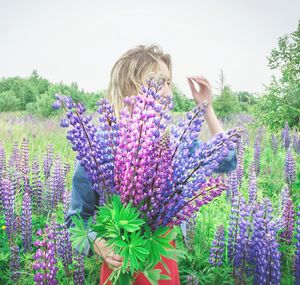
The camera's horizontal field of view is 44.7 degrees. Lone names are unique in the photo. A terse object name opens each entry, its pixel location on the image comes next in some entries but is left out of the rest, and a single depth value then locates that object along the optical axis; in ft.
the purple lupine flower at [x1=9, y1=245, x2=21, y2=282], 8.80
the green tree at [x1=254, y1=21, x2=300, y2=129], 30.33
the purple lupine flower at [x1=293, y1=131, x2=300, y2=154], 22.23
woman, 5.66
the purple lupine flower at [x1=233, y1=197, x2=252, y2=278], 7.04
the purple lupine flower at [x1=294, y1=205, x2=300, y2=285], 6.89
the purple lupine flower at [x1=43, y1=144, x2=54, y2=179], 13.78
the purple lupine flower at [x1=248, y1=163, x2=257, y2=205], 9.53
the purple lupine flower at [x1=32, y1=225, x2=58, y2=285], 5.91
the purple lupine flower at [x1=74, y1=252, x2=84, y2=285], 8.00
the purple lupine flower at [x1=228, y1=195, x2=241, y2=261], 7.40
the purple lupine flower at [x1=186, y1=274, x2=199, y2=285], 7.18
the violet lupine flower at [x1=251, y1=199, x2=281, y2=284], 6.30
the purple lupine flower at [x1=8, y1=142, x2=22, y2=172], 13.65
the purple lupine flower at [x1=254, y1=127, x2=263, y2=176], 17.86
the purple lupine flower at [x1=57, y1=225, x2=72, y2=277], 8.13
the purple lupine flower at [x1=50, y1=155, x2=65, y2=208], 11.79
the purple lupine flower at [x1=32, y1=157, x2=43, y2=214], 11.82
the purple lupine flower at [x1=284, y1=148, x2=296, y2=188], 15.17
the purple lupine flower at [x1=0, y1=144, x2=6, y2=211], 12.69
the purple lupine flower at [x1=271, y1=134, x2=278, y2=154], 23.06
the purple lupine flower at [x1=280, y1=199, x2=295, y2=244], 9.46
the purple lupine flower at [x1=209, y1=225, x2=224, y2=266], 7.98
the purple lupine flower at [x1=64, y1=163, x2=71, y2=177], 14.17
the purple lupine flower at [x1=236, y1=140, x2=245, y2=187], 14.63
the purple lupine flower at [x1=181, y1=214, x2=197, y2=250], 9.77
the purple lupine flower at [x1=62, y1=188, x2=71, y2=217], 8.79
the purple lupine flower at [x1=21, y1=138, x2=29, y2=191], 11.90
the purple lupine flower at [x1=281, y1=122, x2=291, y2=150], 23.15
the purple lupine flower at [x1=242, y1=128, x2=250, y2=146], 23.58
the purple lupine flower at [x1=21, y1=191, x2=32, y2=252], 9.11
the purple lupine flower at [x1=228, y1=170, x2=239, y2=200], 11.20
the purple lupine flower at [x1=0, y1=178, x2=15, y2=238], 9.17
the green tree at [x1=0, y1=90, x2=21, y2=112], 91.30
